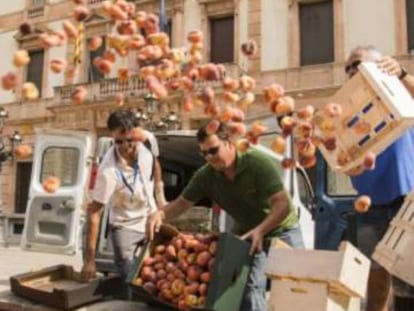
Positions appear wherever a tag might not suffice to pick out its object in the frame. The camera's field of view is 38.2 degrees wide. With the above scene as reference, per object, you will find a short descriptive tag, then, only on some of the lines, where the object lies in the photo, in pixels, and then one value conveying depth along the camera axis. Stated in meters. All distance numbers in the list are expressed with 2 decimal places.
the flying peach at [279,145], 3.19
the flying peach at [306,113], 3.12
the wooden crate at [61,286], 3.04
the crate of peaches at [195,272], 2.86
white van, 7.37
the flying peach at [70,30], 2.71
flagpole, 14.93
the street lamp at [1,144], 15.67
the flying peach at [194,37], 3.11
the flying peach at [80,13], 2.68
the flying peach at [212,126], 3.01
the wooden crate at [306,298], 2.84
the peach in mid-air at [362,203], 3.32
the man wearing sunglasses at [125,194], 3.95
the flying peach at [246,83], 3.05
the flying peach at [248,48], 3.12
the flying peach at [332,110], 3.20
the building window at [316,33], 15.83
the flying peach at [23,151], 2.87
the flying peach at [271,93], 3.06
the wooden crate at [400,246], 2.93
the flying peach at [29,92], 2.81
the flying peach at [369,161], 3.07
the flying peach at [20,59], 2.71
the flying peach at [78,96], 2.85
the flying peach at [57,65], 2.80
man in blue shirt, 3.58
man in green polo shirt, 3.13
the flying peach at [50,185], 3.00
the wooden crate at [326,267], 2.82
